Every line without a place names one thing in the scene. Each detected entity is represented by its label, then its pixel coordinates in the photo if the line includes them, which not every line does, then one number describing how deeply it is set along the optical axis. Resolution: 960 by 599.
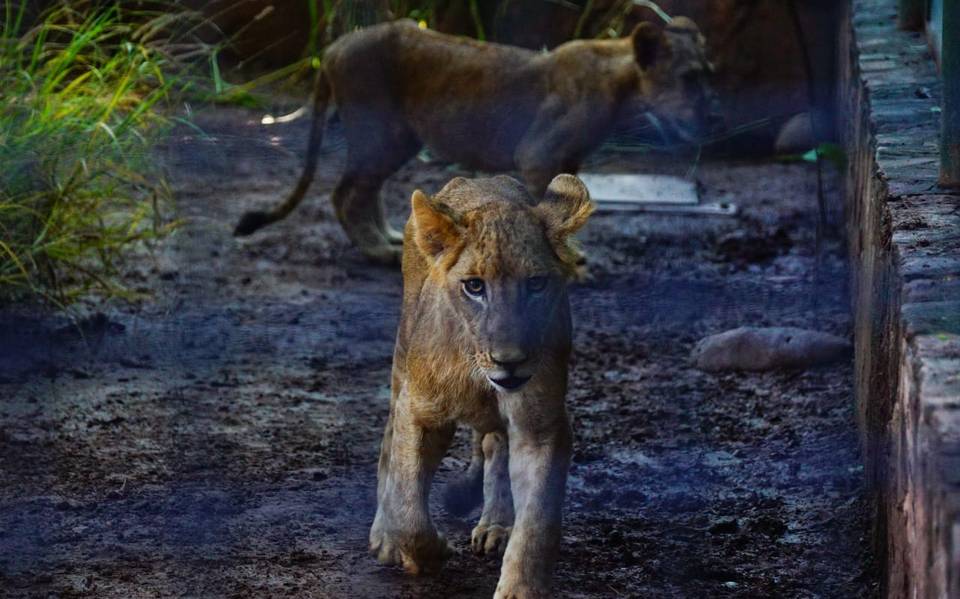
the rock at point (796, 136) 13.59
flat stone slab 12.34
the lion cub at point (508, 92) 10.55
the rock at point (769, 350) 8.31
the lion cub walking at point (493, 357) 5.04
